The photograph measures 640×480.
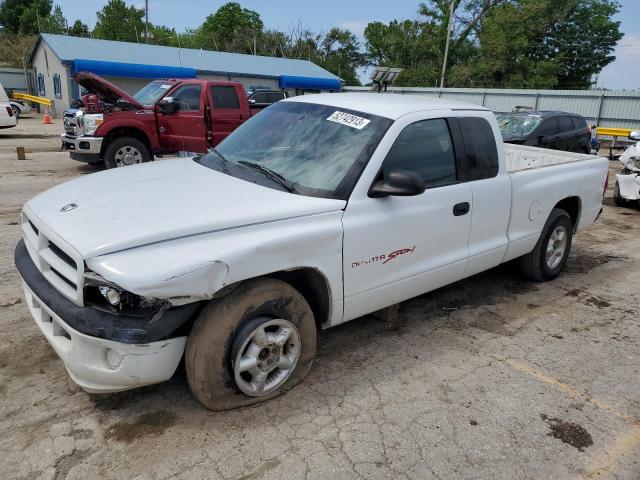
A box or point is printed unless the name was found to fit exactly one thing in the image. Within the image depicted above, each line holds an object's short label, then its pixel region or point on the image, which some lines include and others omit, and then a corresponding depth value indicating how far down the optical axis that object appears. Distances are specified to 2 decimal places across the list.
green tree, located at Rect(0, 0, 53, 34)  64.88
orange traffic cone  24.83
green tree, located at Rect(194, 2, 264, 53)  65.69
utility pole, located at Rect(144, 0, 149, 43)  53.34
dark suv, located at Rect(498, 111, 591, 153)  11.77
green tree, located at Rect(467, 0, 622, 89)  39.88
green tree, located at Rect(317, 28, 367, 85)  62.86
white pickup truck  2.50
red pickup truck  9.90
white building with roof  27.38
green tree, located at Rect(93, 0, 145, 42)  73.81
